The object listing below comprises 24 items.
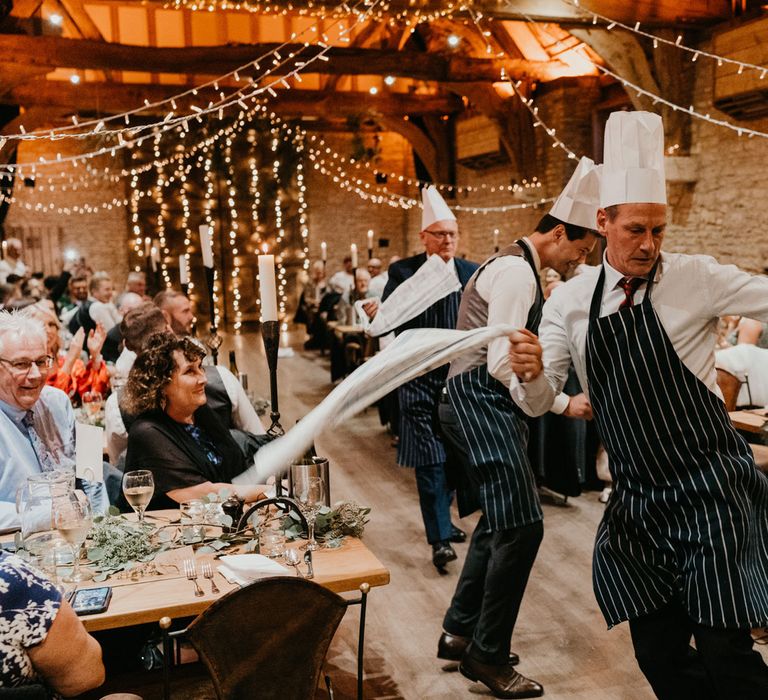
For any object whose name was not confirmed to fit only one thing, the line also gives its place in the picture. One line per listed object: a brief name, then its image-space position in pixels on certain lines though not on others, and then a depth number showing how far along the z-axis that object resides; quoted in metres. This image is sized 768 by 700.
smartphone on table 1.88
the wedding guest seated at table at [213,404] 3.34
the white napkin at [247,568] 2.04
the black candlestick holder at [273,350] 2.53
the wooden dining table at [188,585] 1.88
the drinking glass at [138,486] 2.26
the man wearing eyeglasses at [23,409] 2.64
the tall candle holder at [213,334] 4.08
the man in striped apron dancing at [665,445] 1.79
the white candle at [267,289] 2.60
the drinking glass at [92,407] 3.59
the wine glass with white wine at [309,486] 2.26
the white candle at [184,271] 4.76
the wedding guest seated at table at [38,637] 1.53
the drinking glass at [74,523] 1.97
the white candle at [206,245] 4.20
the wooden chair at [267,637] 1.66
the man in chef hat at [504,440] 2.65
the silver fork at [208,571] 2.00
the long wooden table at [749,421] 3.60
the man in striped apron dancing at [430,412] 3.89
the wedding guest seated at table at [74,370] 4.28
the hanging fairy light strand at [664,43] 7.03
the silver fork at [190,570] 2.06
